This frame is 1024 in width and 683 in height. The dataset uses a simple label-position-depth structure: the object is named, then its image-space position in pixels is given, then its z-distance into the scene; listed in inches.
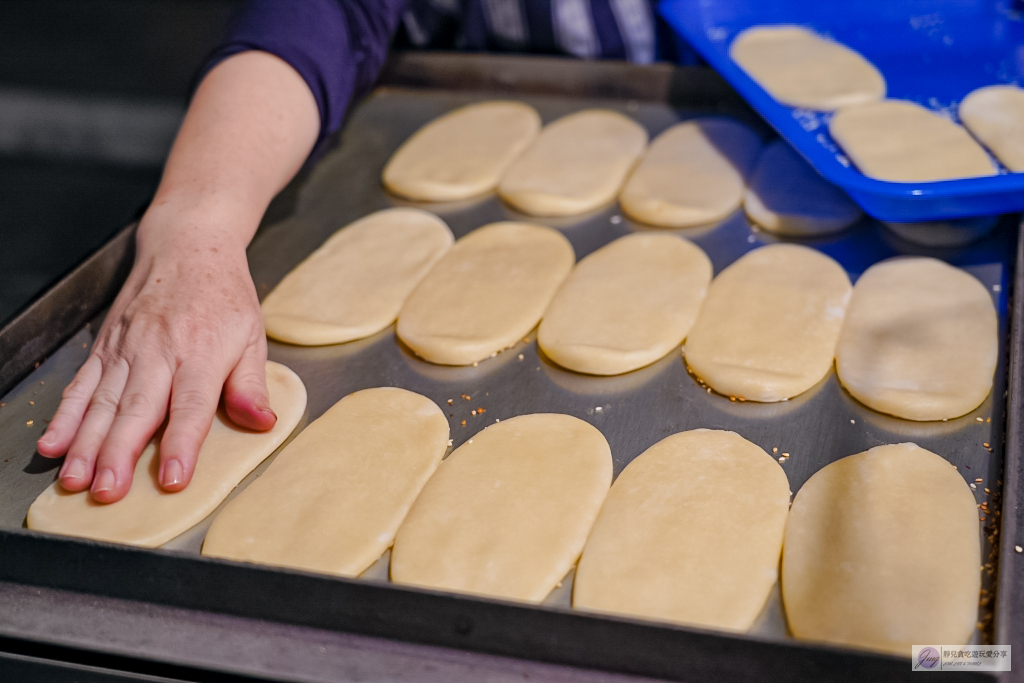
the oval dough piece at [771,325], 42.7
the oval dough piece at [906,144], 49.1
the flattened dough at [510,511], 34.1
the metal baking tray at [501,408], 28.8
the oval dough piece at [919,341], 40.4
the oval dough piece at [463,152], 61.6
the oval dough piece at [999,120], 49.5
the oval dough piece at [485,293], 46.9
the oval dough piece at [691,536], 32.4
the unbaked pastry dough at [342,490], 35.6
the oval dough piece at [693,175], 56.3
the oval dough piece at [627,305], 45.1
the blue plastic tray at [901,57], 44.6
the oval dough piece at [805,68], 58.4
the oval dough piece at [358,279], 49.0
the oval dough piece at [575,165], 58.7
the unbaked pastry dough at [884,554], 30.4
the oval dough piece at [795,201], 53.9
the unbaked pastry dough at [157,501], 36.6
